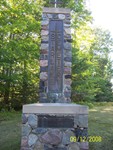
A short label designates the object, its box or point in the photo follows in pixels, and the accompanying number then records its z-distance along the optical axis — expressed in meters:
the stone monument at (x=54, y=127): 3.73
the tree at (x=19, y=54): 8.32
